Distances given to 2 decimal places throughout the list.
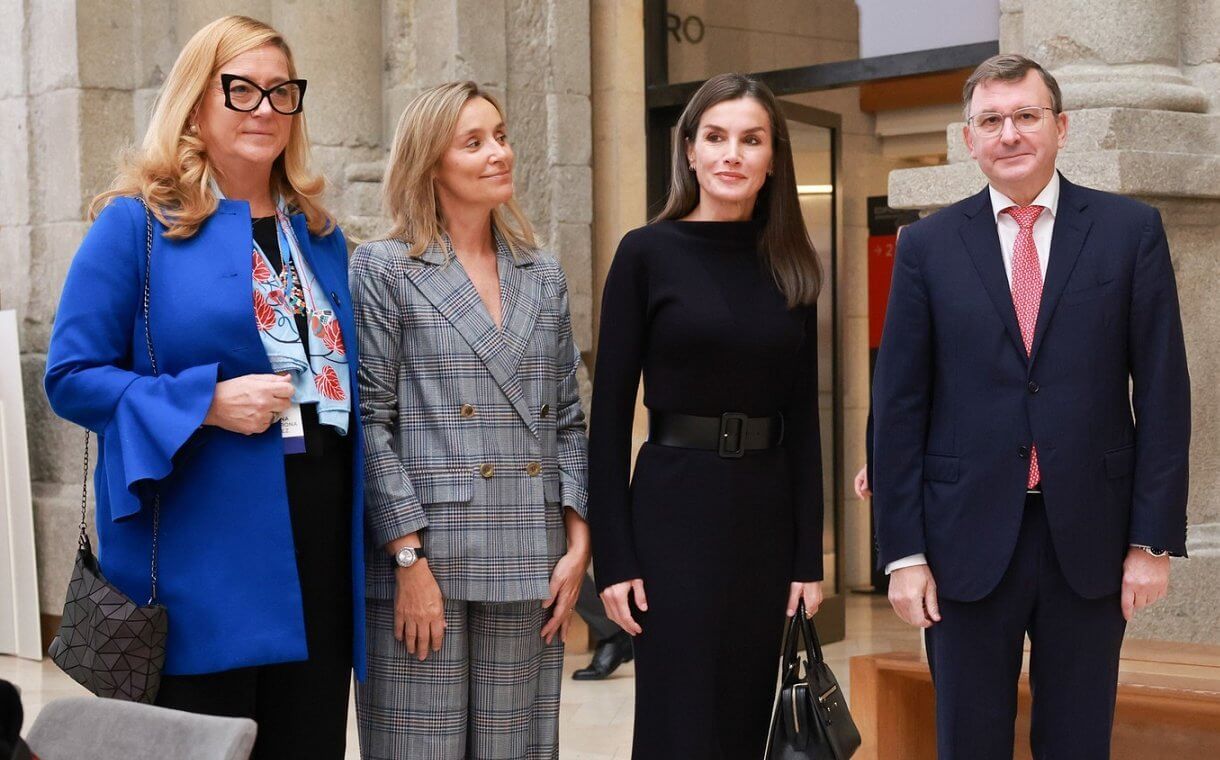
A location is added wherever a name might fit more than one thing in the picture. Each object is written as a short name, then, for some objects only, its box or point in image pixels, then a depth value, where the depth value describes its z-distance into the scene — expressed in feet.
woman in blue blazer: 8.84
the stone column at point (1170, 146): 14.30
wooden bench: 11.80
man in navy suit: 9.09
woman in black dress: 10.00
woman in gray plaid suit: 9.94
